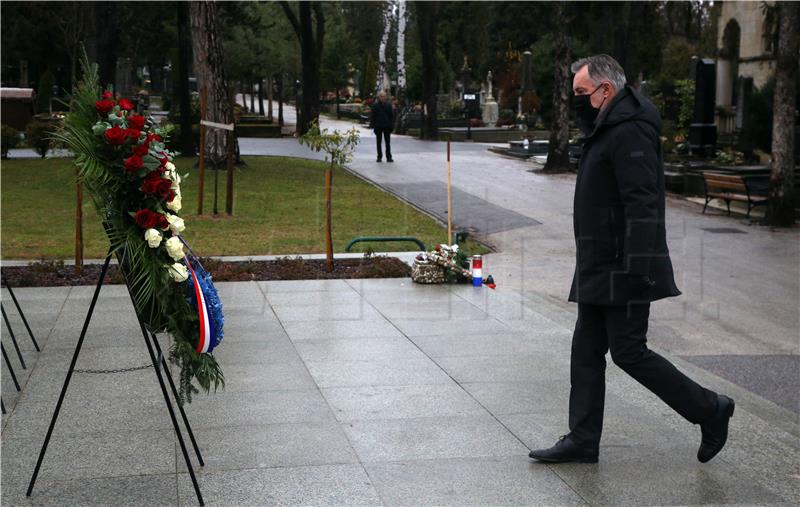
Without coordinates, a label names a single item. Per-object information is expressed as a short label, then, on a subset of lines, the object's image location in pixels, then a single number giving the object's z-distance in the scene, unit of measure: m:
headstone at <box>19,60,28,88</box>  62.93
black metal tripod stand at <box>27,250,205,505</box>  5.33
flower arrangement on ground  12.23
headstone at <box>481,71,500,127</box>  55.59
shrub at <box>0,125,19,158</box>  31.89
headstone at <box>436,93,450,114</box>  61.38
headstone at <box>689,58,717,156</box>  31.16
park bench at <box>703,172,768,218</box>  21.70
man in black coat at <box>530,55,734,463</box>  5.54
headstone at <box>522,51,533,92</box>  51.05
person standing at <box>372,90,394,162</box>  31.14
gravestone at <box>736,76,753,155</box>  30.45
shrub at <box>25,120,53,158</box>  30.28
